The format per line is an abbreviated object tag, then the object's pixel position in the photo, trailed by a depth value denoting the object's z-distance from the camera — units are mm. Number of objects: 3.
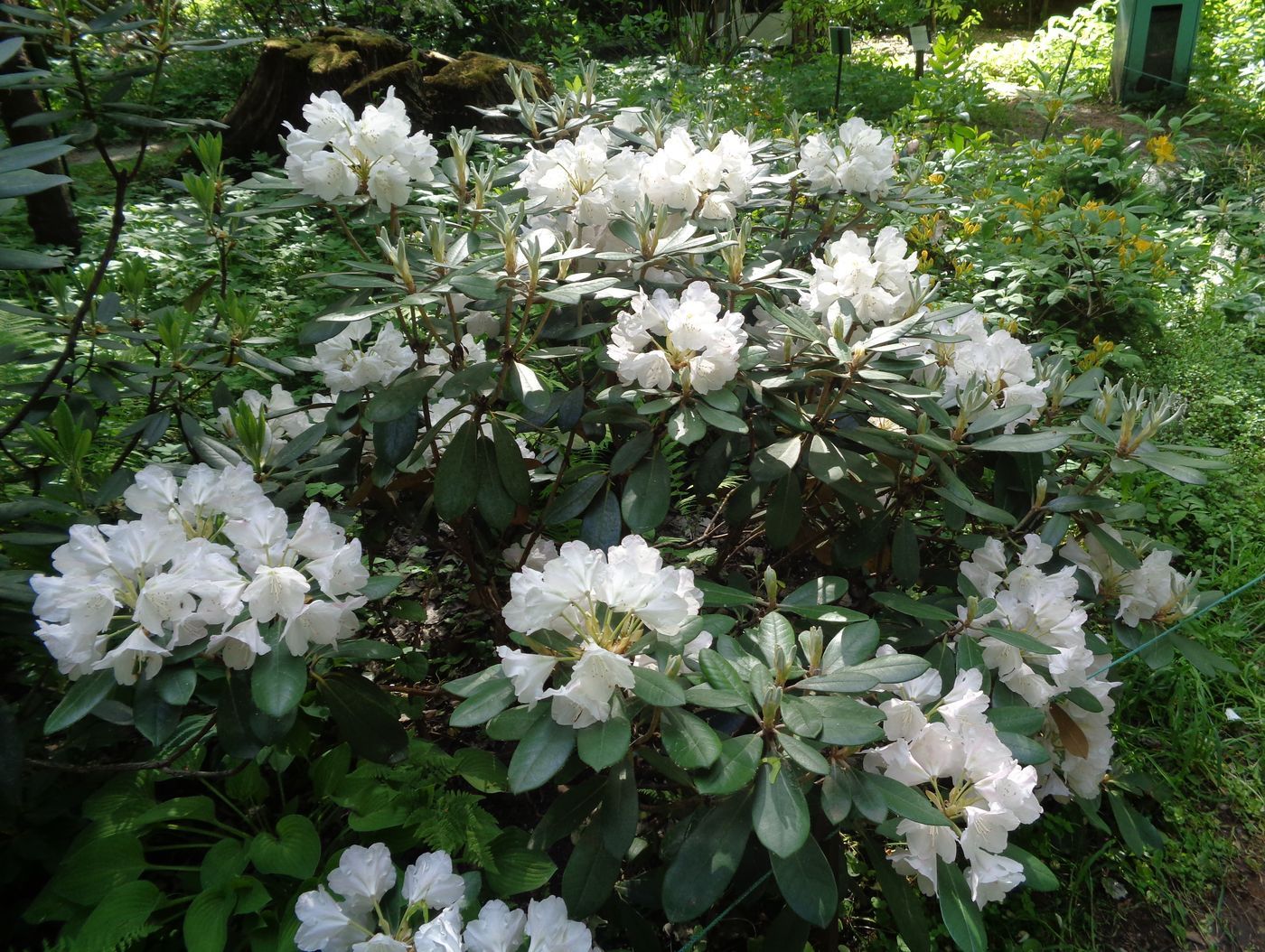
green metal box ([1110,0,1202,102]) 7051
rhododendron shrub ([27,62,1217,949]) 1137
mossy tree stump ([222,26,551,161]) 5094
